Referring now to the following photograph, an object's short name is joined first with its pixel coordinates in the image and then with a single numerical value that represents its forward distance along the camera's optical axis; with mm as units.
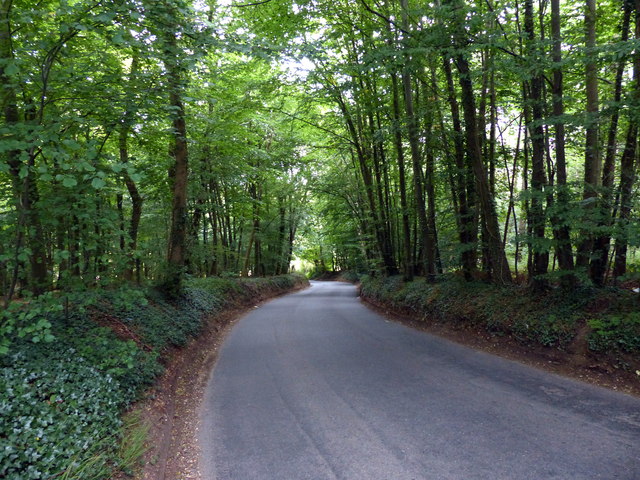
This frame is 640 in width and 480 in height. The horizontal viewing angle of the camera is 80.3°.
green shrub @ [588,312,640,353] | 5398
